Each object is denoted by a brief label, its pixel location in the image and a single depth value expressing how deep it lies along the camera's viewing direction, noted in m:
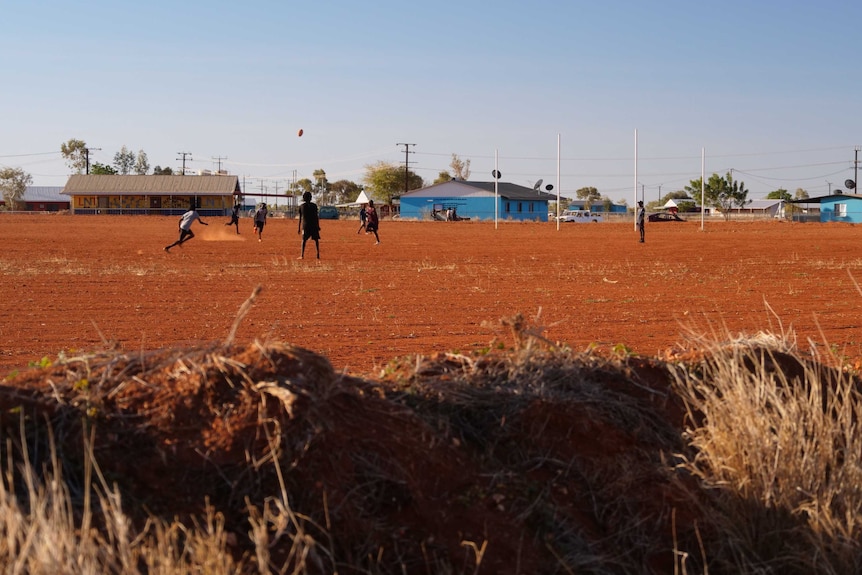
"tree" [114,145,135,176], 163.25
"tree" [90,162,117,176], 142.38
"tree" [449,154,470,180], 134.75
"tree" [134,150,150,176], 164.25
